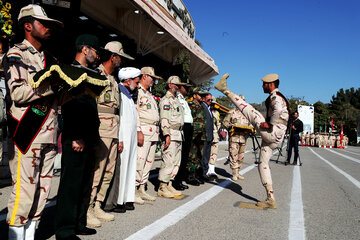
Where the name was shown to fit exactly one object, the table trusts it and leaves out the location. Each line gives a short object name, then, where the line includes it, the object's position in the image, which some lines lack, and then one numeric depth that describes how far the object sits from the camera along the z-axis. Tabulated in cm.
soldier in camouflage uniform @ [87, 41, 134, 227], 393
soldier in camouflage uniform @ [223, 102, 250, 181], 863
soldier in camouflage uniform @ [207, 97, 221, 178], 885
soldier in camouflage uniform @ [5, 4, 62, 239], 260
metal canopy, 873
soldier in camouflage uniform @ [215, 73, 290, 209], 540
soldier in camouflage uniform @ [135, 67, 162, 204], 533
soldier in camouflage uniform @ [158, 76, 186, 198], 580
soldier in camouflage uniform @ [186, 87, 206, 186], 740
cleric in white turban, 457
